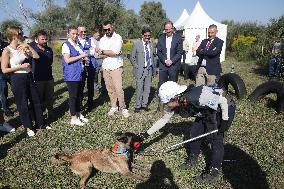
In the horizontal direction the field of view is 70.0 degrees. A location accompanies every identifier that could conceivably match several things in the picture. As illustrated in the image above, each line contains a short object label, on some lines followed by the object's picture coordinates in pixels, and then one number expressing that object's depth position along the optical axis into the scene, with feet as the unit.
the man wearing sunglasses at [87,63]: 16.19
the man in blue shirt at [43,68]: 15.13
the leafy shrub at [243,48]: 48.28
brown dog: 10.08
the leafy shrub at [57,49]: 68.67
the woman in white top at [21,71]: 12.92
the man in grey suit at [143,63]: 16.89
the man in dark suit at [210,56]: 16.27
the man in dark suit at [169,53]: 16.48
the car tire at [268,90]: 17.65
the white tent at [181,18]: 47.42
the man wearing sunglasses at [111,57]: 15.90
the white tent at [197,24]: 42.94
